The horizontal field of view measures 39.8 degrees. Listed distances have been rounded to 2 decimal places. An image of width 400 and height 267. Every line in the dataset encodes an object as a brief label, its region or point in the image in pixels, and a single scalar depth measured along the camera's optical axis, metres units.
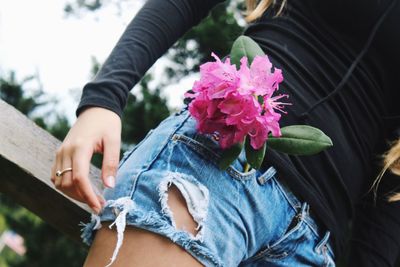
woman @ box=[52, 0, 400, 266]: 0.83
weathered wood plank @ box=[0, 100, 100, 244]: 0.99
